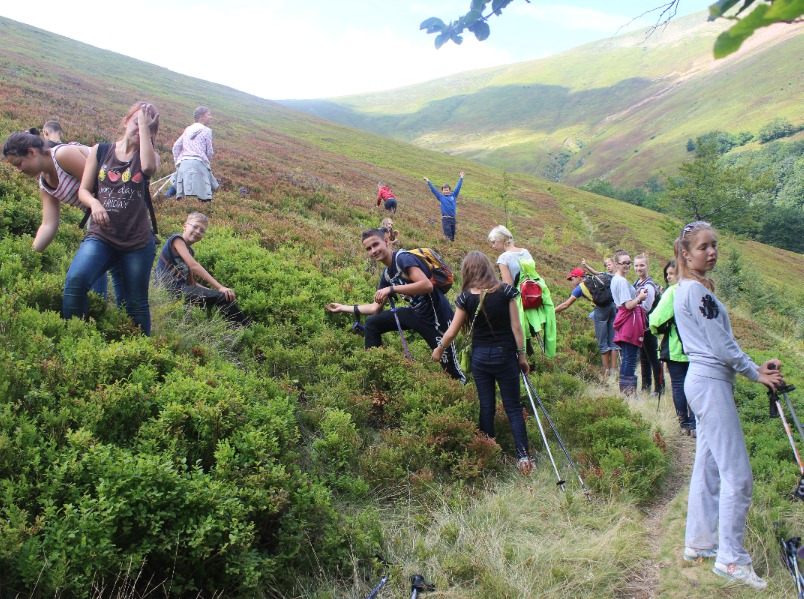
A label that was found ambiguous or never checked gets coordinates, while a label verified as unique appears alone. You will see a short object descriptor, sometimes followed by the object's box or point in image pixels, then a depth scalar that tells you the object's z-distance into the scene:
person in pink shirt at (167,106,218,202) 10.86
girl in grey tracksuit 3.61
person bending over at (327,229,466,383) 6.04
